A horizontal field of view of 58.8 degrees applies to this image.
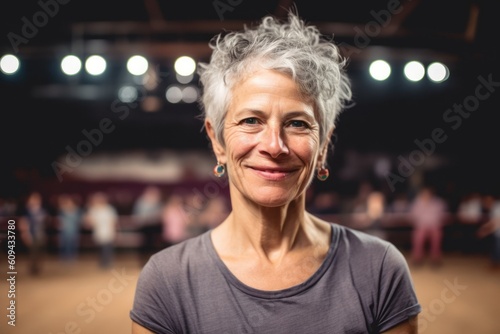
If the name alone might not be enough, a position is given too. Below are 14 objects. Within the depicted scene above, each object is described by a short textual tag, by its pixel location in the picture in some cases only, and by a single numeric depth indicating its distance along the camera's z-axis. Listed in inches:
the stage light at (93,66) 225.1
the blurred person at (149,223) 343.9
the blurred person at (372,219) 362.3
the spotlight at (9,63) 194.7
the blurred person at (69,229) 374.9
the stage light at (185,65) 228.8
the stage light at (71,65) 222.2
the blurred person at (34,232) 310.7
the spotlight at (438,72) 225.1
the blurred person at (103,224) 340.8
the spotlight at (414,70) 226.8
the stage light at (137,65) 228.5
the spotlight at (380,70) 222.5
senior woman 51.7
